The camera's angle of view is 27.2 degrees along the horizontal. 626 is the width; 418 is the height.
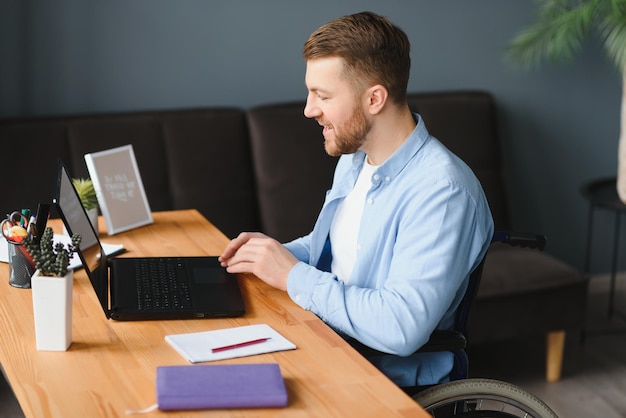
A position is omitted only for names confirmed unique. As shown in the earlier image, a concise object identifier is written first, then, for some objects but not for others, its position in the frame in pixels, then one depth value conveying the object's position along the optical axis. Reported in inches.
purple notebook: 83.2
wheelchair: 94.3
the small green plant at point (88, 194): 121.9
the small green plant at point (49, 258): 90.3
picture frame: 123.3
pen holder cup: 104.8
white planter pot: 90.9
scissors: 105.1
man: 95.2
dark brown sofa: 150.1
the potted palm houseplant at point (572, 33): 153.3
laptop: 98.9
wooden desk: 84.1
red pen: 91.9
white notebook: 91.1
